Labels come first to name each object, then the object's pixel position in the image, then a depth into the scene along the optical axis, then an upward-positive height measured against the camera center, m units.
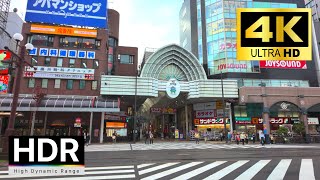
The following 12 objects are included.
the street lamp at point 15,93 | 13.26 +1.29
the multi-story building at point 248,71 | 40.75 +8.44
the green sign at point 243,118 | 41.81 -0.25
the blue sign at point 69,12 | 42.09 +18.14
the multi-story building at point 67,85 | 36.28 +4.89
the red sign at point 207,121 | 42.63 -0.79
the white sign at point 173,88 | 40.34 +4.63
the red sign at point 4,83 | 38.09 +5.09
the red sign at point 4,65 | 38.99 +8.10
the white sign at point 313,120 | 41.12 -0.62
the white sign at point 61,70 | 38.98 +7.40
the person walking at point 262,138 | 27.47 -2.41
